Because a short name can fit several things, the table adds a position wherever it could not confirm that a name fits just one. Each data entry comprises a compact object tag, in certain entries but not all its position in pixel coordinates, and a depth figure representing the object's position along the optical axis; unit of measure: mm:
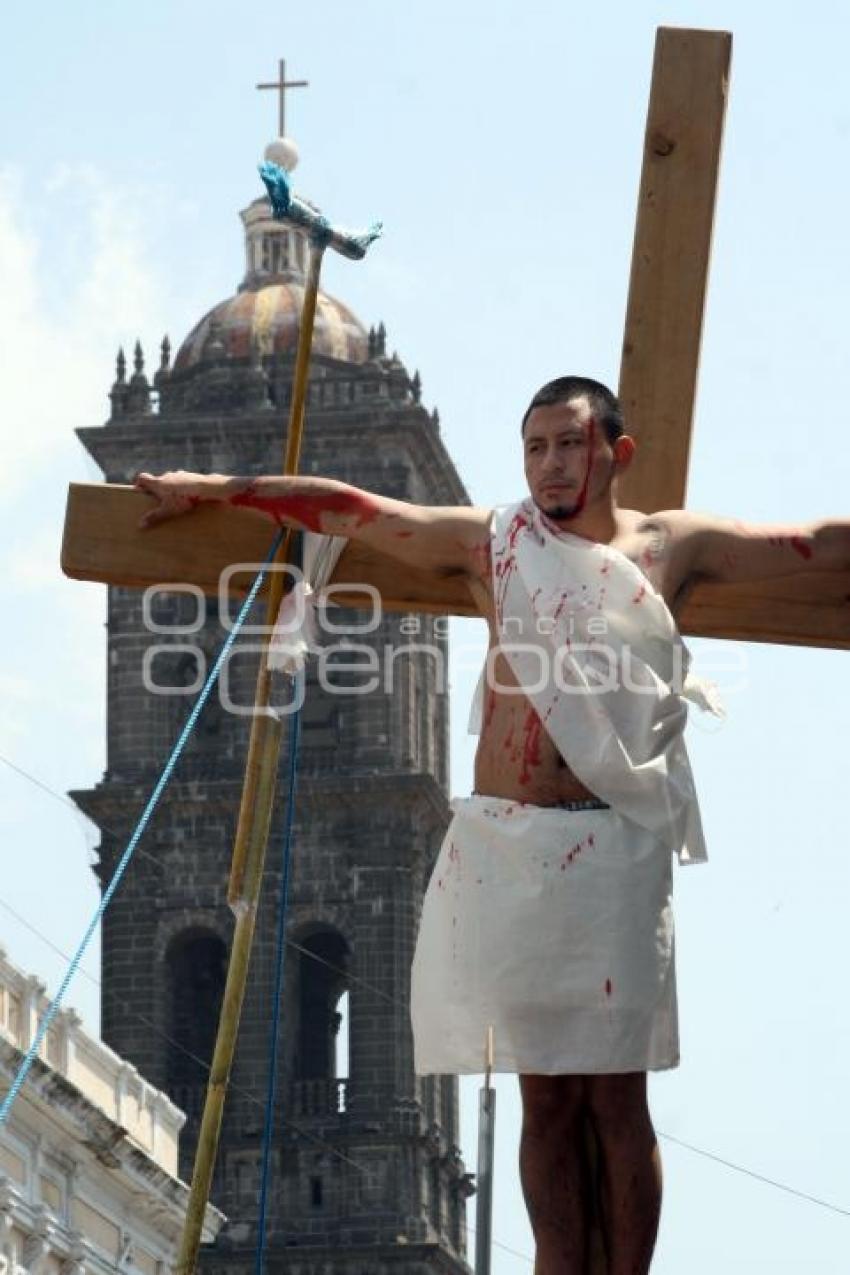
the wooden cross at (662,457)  8965
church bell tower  82589
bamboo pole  8118
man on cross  7584
